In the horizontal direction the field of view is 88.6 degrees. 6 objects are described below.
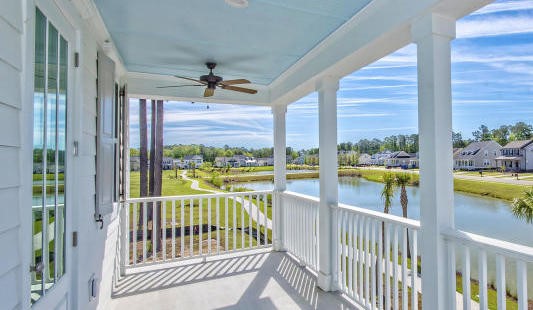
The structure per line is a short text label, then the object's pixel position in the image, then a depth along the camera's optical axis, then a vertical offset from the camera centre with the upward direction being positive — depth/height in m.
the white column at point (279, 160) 4.71 -0.04
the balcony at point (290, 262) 1.75 -1.20
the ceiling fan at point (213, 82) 3.39 +0.95
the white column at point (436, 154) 1.80 +0.02
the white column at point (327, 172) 3.23 -0.18
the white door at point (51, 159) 1.32 +0.00
